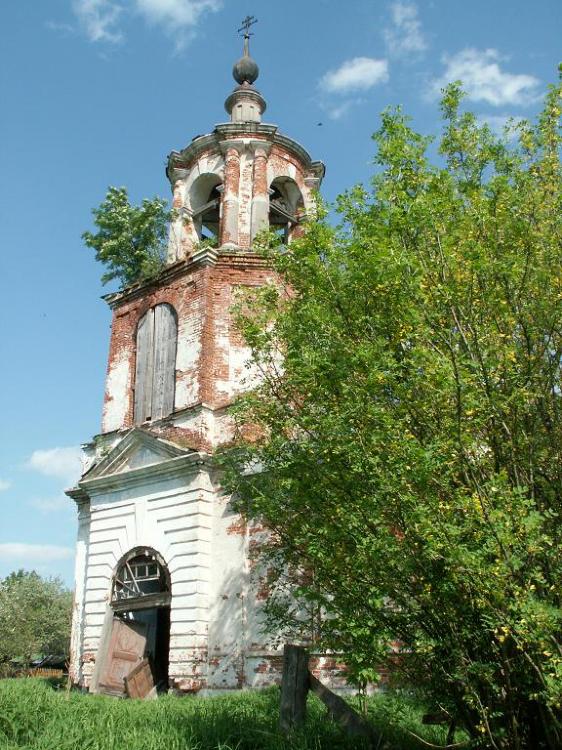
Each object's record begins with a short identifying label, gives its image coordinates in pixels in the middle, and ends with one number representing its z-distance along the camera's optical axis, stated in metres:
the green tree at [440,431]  5.27
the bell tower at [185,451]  13.34
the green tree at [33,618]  28.92
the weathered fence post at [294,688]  6.48
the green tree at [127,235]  17.67
